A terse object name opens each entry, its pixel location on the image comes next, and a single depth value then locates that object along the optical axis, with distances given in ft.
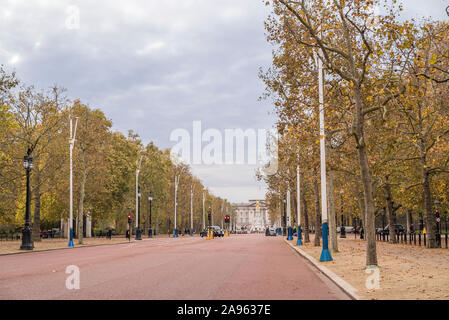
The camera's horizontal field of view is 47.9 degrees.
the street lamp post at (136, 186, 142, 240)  184.53
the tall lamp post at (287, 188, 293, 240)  168.53
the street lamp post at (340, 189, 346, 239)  184.61
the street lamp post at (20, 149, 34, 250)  104.94
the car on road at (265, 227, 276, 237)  275.20
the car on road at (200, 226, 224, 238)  242.58
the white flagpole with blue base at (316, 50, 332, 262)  62.18
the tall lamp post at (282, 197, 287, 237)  231.46
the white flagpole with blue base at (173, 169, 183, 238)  277.76
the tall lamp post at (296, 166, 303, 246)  111.86
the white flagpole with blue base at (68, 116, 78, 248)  128.26
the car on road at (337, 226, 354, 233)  313.53
